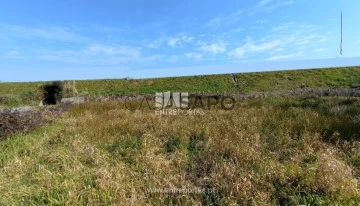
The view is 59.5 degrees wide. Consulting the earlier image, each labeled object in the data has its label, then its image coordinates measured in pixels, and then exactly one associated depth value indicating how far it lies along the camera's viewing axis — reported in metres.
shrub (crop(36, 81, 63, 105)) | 22.17
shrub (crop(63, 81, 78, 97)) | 22.66
